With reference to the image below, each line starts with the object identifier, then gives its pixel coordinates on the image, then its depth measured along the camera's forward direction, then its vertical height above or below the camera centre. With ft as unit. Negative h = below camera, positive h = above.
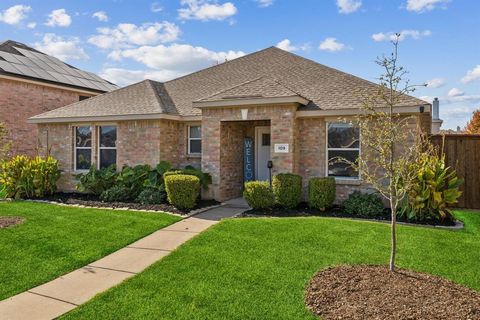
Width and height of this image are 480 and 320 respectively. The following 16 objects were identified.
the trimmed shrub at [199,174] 38.63 -1.97
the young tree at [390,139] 17.38 +0.90
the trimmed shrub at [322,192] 34.01 -3.31
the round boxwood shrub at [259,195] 34.14 -3.61
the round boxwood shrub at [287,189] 34.53 -3.07
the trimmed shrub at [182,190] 34.78 -3.26
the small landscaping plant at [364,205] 32.86 -4.35
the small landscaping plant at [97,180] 43.16 -2.98
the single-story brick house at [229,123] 37.09 +3.81
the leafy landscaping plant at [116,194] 40.73 -4.39
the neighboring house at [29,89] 57.72 +11.39
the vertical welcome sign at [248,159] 44.37 -0.37
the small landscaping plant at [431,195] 29.96 -3.10
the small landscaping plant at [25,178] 43.70 -2.79
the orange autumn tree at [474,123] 79.71 +7.67
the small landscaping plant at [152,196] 38.37 -4.26
